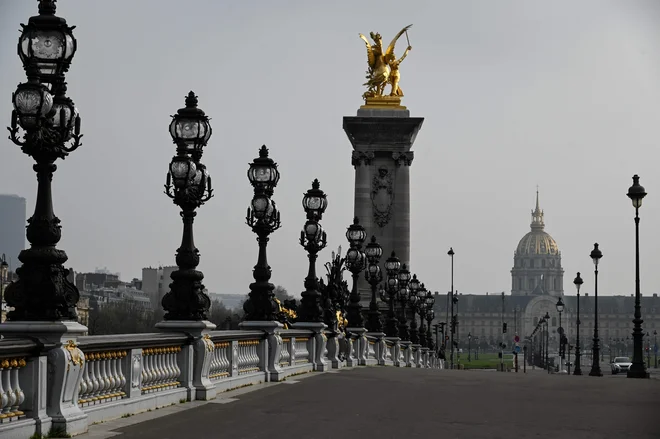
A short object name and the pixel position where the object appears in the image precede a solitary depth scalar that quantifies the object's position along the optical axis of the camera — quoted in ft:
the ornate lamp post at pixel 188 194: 69.67
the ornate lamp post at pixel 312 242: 111.24
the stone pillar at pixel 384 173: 272.31
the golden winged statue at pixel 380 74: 282.97
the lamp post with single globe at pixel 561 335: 334.67
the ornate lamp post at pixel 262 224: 92.43
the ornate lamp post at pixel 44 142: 47.83
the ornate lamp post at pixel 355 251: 138.10
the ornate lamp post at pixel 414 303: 243.40
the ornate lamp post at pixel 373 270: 154.30
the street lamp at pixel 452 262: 383.43
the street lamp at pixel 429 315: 316.03
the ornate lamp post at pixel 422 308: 276.00
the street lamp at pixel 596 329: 204.54
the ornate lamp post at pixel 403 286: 200.85
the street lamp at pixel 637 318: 154.81
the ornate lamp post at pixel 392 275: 173.27
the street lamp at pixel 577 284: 260.83
